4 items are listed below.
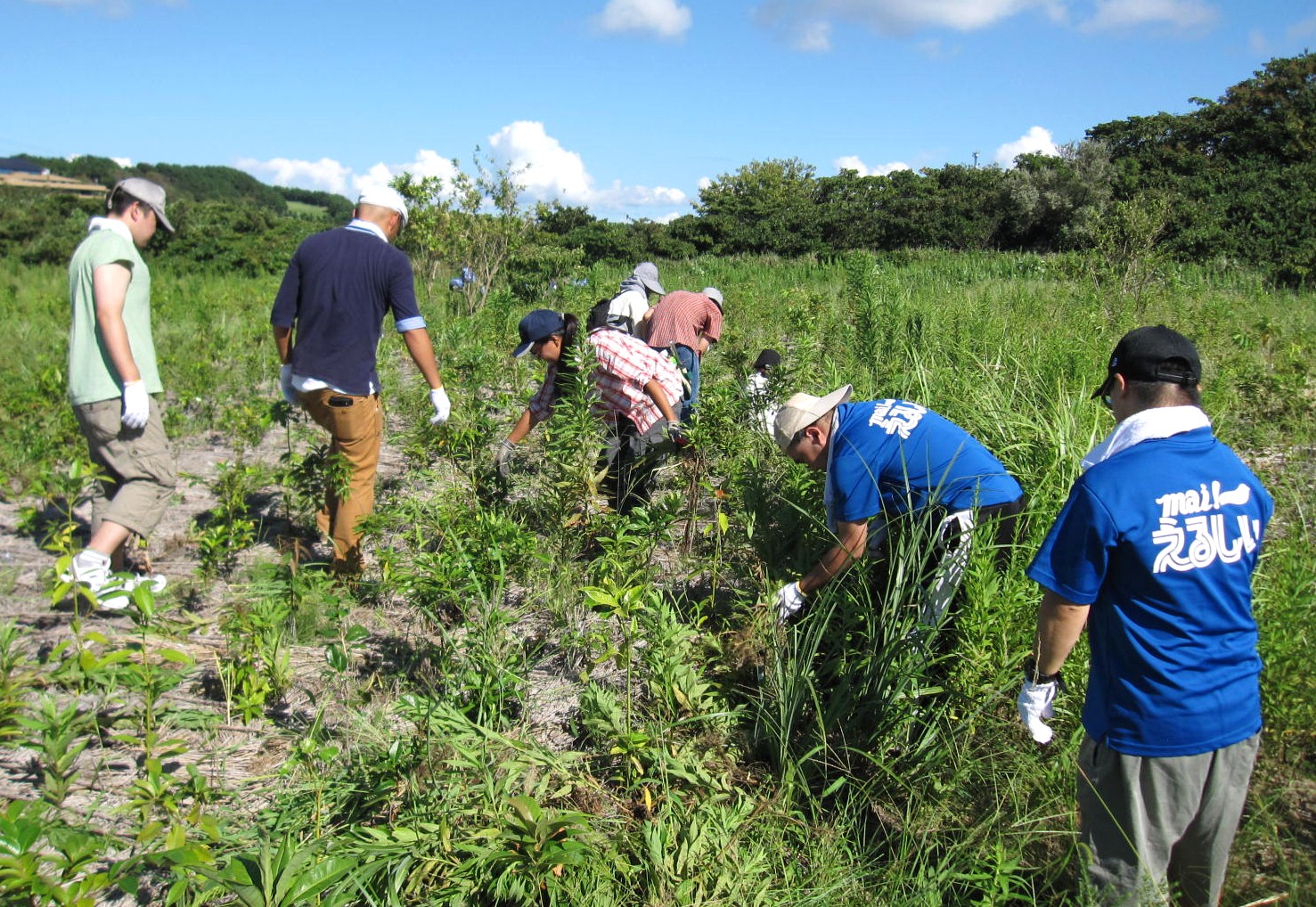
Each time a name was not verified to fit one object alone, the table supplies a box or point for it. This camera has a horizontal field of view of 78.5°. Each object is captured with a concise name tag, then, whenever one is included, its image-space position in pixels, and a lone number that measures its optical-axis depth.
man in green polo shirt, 3.39
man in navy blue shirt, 3.62
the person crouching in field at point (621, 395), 4.25
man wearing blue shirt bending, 2.76
